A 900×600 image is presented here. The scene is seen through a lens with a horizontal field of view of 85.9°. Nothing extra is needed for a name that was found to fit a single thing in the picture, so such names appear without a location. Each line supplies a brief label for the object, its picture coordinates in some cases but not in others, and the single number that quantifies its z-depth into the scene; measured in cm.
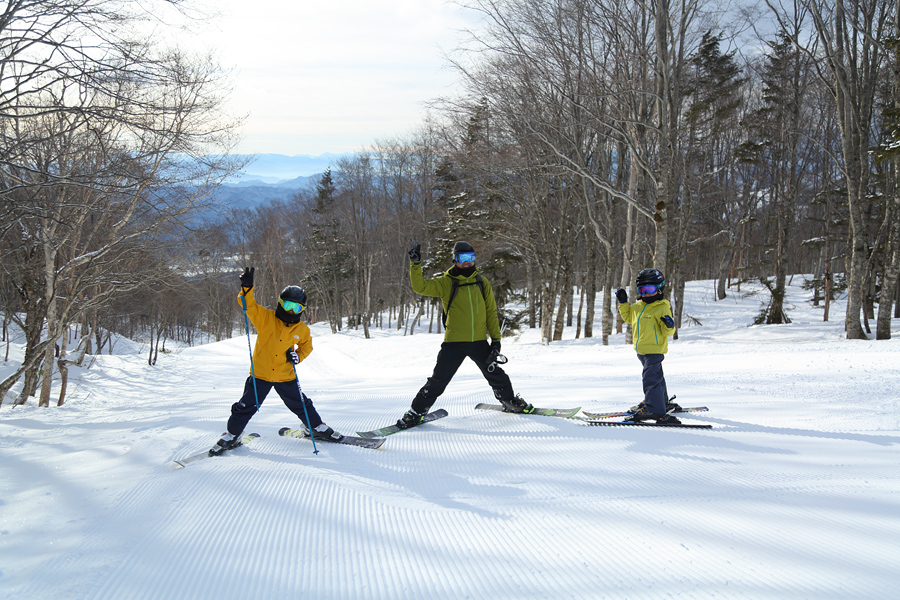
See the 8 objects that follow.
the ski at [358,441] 471
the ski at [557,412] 547
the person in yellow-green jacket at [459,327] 523
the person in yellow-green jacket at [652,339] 519
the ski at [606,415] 541
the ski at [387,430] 508
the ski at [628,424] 504
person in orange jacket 449
